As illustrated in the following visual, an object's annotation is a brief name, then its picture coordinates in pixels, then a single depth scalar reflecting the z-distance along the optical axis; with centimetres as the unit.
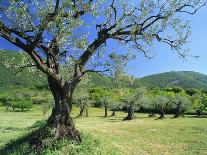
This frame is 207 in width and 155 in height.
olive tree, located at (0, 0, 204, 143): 1103
